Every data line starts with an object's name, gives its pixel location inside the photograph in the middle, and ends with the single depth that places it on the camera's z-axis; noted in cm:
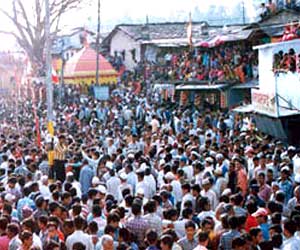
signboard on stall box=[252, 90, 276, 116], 1858
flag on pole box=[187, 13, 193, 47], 3027
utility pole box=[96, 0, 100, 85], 3272
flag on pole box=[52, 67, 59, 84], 2428
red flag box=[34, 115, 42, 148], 1888
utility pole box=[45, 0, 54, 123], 2031
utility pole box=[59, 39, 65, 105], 3327
